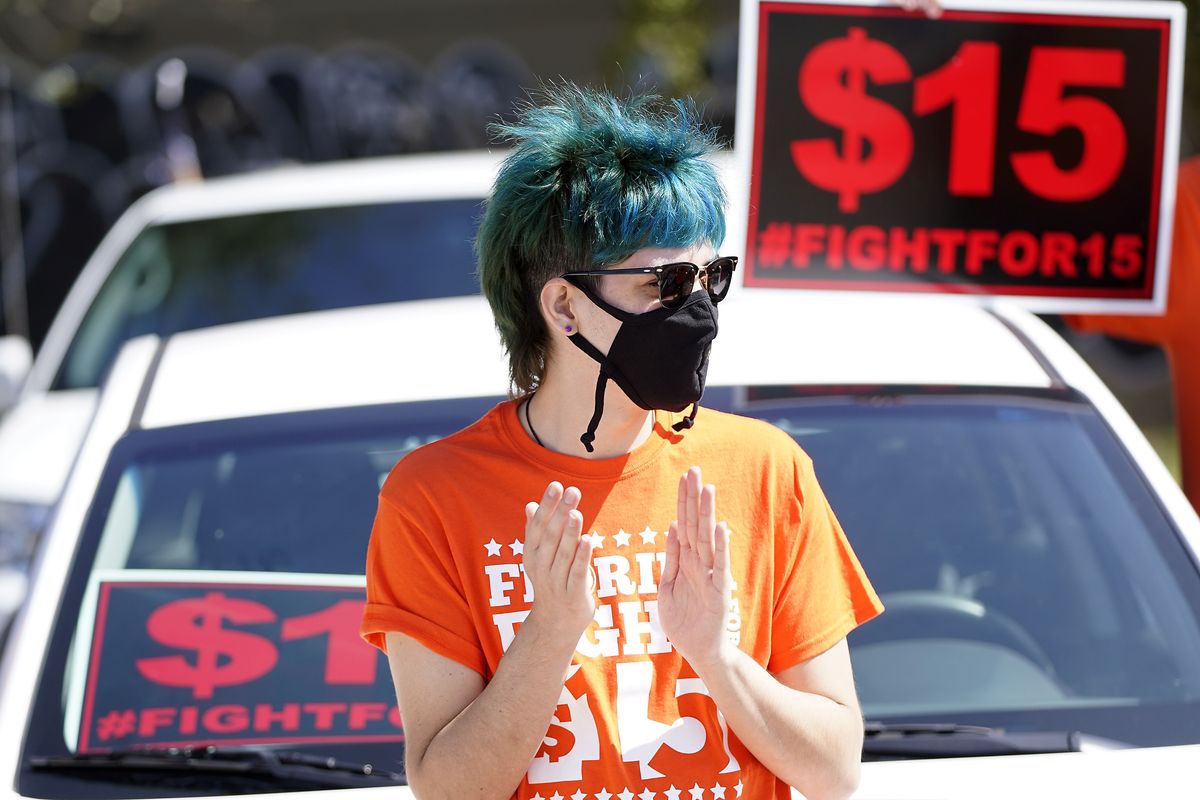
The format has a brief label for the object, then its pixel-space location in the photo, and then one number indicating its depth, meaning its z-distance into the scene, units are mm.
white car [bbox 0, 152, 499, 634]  9727
